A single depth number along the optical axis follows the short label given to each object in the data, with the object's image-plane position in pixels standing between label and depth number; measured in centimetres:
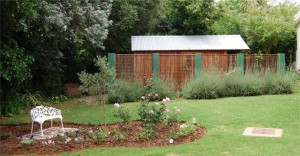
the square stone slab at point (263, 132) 792
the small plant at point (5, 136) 826
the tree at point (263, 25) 2070
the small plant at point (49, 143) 726
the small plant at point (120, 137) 758
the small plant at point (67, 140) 728
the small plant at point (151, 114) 802
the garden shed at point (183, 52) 1647
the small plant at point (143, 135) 759
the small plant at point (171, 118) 877
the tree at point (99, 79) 928
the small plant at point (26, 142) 734
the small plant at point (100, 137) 751
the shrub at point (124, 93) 1388
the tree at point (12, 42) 842
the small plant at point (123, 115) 859
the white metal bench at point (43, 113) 809
